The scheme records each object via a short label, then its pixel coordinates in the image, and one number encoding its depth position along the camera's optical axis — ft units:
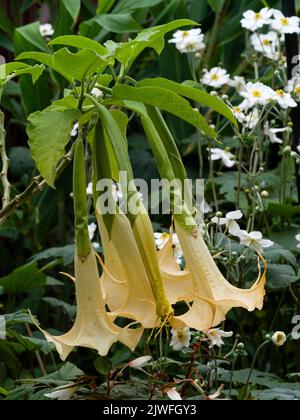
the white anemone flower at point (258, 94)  9.66
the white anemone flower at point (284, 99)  9.61
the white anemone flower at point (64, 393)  7.63
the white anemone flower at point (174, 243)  9.24
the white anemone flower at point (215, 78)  10.50
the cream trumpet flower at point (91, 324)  6.95
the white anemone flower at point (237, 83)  10.69
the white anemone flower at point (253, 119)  9.82
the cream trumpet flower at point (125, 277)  6.93
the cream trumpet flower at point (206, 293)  6.85
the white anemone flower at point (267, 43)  10.74
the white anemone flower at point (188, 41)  10.80
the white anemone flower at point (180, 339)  8.60
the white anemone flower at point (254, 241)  9.02
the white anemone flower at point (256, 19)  10.51
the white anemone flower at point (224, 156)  10.13
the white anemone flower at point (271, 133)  10.07
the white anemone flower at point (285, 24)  9.90
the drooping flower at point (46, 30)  13.71
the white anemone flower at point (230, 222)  9.10
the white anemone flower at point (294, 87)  9.95
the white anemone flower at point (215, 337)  8.50
